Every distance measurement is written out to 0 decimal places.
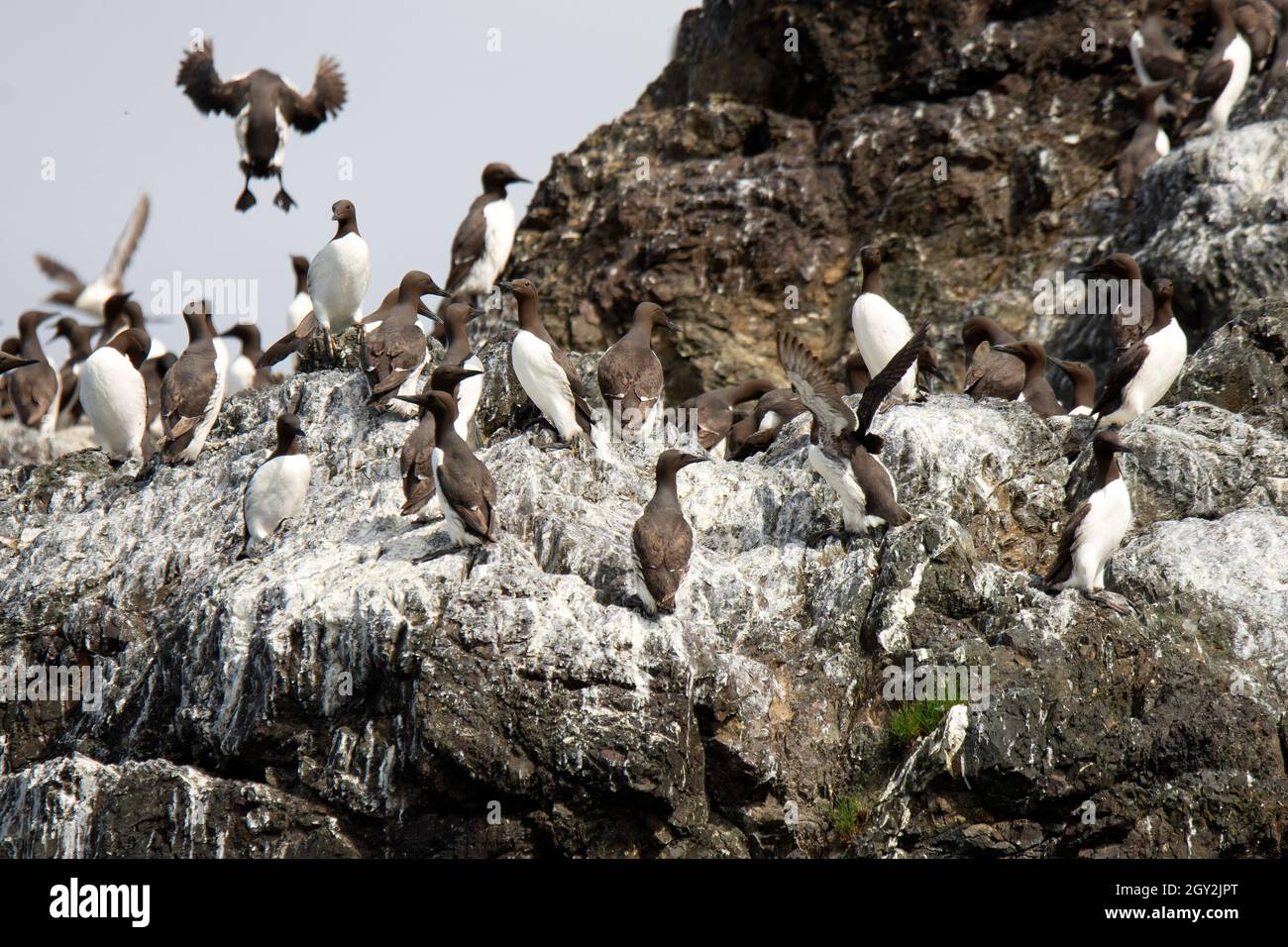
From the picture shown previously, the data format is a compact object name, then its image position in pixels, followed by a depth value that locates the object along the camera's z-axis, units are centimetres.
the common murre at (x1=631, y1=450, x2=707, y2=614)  900
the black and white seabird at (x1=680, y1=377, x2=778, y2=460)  1298
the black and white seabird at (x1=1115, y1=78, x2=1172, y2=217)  1587
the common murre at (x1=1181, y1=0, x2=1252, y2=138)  1606
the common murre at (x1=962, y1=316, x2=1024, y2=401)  1221
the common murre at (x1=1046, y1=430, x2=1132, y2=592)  955
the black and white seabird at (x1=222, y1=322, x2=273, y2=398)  1738
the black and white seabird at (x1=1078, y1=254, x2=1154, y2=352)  1315
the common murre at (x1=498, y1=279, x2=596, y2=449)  1108
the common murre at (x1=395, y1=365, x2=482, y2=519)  1021
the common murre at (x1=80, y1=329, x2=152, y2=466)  1305
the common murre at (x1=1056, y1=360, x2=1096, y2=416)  1316
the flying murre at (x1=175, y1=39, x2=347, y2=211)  1575
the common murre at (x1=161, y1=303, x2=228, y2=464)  1213
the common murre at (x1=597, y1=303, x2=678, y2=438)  1162
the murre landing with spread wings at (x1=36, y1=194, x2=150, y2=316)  2053
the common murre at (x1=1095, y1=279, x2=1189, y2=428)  1173
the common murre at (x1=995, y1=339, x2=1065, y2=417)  1234
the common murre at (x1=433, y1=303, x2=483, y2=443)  1142
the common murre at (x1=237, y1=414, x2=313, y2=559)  1052
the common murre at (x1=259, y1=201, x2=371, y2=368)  1294
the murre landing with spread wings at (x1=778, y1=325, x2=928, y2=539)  1009
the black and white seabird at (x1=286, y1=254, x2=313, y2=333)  1861
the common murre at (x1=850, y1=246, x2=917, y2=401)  1267
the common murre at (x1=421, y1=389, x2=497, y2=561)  923
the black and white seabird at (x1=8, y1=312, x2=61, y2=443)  1566
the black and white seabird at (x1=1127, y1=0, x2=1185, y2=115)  1672
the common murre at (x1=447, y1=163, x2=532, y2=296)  1488
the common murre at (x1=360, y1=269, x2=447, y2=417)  1155
